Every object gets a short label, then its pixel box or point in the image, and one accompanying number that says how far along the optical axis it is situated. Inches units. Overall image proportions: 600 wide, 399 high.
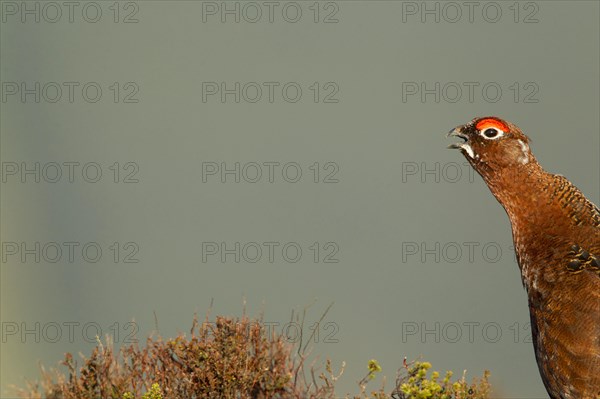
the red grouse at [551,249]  488.4
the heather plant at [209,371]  598.9
